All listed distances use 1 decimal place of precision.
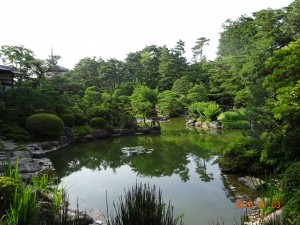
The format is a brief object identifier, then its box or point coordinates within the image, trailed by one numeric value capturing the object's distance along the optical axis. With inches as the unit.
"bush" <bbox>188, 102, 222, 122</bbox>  826.2
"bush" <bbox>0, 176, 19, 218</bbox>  153.4
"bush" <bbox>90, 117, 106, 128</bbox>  680.4
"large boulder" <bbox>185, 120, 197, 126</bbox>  885.1
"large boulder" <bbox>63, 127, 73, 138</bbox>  598.6
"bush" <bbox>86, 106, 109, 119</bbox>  713.0
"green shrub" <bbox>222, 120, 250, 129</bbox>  749.3
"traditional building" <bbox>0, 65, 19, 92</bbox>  657.2
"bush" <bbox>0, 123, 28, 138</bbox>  522.0
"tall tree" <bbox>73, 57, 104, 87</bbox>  1535.4
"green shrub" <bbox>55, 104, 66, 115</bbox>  655.1
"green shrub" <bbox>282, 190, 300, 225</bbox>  142.6
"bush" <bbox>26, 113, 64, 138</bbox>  523.2
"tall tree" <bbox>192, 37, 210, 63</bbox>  1696.6
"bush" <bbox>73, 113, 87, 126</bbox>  676.7
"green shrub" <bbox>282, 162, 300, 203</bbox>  174.5
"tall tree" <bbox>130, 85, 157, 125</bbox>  973.8
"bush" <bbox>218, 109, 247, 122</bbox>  784.3
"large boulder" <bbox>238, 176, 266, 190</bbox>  279.1
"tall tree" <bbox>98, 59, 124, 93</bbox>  1521.9
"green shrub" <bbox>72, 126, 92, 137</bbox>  616.7
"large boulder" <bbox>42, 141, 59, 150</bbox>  501.4
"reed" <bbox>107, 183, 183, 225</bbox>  132.0
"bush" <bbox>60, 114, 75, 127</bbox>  628.1
